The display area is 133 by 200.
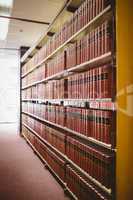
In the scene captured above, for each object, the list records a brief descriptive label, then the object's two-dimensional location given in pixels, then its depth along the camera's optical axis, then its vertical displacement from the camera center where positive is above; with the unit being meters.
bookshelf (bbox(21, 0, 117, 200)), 1.92 -0.01
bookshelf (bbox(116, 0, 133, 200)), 1.79 -0.03
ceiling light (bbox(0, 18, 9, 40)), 6.02 +1.96
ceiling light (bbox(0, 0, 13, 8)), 4.78 +1.94
